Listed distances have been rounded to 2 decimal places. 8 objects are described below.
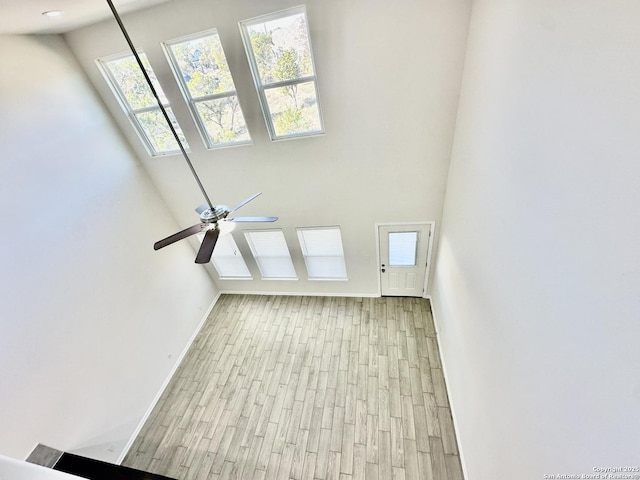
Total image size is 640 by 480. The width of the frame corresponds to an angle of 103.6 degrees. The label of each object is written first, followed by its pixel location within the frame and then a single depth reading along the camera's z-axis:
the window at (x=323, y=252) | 4.41
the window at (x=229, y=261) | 4.99
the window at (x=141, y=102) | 3.28
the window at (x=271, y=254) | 4.68
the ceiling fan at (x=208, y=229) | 2.12
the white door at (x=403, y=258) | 4.04
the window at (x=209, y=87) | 3.01
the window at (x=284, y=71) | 2.74
